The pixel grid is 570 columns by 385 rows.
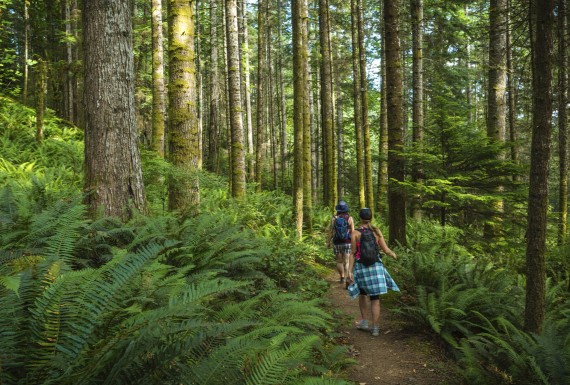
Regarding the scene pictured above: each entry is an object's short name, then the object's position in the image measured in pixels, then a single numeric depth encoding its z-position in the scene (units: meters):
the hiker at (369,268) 6.03
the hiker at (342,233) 8.77
